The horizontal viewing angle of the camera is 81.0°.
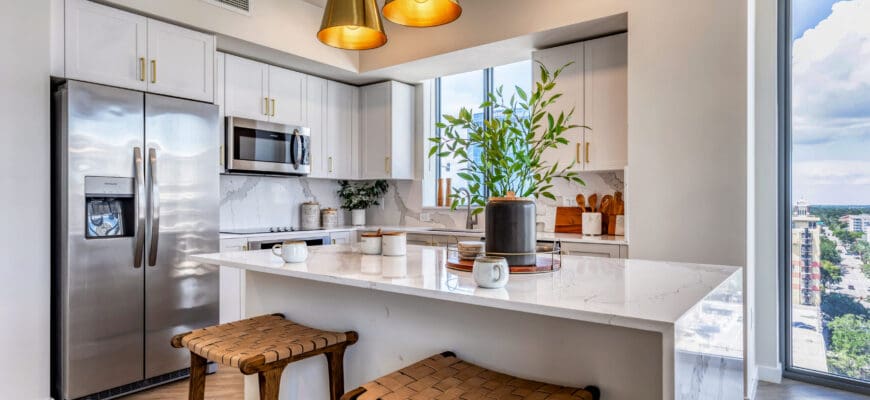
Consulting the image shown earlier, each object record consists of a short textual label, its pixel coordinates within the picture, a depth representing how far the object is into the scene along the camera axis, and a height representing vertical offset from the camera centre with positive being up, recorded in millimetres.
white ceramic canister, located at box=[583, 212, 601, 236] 3562 -155
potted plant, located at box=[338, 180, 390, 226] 5020 +60
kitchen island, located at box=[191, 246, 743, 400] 1088 -337
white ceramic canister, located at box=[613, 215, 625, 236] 3508 -160
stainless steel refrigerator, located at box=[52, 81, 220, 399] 2672 -171
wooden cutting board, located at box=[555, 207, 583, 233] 3863 -138
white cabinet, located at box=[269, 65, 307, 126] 4111 +875
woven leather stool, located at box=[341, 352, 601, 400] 1254 -476
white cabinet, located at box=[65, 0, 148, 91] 2771 +890
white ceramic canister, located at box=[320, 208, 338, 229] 4738 -141
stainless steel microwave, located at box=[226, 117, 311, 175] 3764 +427
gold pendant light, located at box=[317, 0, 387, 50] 1949 +724
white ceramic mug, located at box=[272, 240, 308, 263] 1812 -178
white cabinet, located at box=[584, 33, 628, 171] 3381 +671
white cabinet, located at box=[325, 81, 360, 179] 4605 +656
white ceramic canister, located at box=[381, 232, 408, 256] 1982 -164
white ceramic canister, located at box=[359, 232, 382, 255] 2053 -169
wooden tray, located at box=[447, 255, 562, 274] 1568 -206
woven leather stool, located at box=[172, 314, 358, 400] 1538 -463
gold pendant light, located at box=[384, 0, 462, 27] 2082 +788
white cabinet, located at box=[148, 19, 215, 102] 3098 +886
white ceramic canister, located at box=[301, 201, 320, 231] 4645 -128
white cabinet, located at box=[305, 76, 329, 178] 4414 +698
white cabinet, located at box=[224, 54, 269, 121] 3791 +871
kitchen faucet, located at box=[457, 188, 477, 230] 4270 -164
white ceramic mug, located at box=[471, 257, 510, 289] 1276 -181
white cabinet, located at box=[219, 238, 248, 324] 3395 -593
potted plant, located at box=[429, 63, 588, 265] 1582 +102
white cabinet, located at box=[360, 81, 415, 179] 4672 +663
